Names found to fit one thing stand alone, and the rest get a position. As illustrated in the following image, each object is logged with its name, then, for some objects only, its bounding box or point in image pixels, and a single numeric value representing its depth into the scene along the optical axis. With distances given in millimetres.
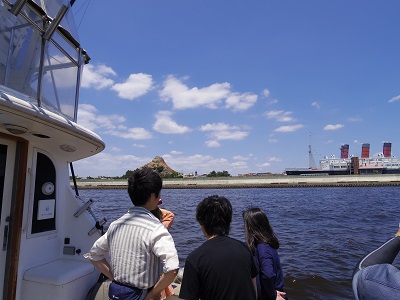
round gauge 4176
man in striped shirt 2338
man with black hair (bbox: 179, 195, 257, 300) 2137
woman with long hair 2871
